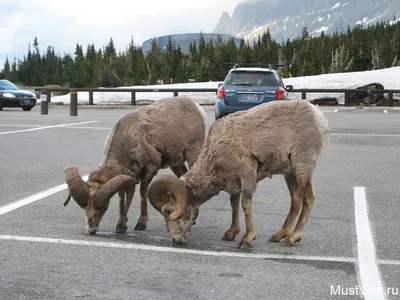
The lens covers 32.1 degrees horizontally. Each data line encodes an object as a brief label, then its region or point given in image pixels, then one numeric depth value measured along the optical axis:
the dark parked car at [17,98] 34.21
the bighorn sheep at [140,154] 6.92
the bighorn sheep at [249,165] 6.71
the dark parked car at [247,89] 21.73
